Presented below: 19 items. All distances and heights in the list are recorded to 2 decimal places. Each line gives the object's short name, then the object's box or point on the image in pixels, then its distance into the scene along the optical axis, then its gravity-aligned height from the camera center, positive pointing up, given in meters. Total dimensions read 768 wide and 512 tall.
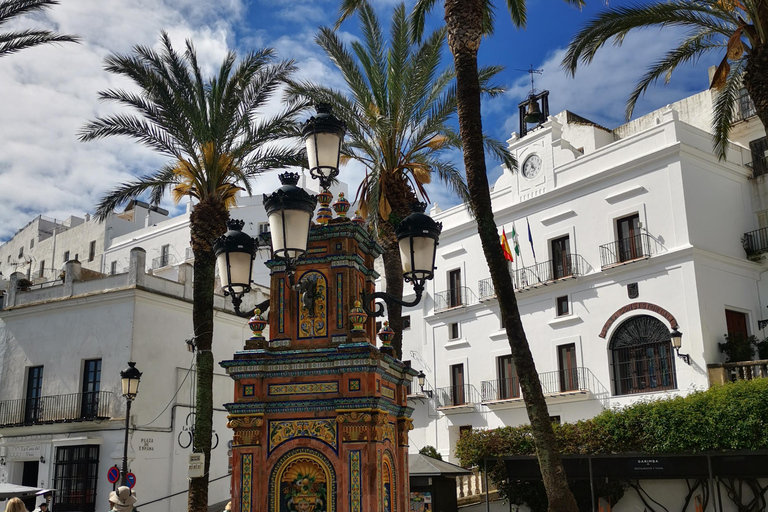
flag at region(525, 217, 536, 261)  28.66 +7.06
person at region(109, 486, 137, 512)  7.41 -0.58
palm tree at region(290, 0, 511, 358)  17.30 +7.41
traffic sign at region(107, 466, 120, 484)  17.53 -0.78
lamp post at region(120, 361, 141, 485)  16.55 +1.23
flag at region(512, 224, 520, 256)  29.28 +7.22
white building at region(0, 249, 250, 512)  23.73 +1.73
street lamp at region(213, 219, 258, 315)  8.15 +1.85
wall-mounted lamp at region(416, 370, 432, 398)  31.53 +1.62
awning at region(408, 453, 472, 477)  18.31 -0.84
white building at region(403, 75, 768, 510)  24.34 +5.30
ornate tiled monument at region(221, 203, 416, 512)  6.99 +0.33
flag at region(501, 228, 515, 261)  29.08 +6.79
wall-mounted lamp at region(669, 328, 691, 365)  22.94 +2.50
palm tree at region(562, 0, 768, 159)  12.77 +7.19
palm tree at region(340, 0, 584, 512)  11.90 +3.41
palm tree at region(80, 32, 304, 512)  16.92 +6.87
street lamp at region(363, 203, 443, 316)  7.84 +1.86
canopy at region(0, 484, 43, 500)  13.51 -0.86
